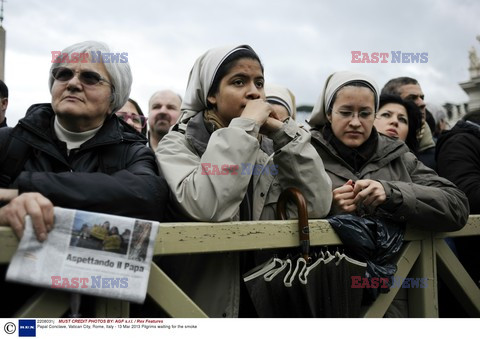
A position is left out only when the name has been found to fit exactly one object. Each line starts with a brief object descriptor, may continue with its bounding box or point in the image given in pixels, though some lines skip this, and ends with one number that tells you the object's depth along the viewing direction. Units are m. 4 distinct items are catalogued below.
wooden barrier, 1.53
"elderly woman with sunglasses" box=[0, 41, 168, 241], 1.62
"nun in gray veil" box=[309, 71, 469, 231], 2.33
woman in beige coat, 1.94
